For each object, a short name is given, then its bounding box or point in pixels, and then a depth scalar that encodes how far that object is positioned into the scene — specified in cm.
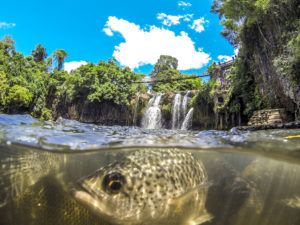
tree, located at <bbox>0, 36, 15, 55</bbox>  3278
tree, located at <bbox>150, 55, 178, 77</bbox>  5021
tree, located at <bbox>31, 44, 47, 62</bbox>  4661
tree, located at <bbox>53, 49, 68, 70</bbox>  4643
